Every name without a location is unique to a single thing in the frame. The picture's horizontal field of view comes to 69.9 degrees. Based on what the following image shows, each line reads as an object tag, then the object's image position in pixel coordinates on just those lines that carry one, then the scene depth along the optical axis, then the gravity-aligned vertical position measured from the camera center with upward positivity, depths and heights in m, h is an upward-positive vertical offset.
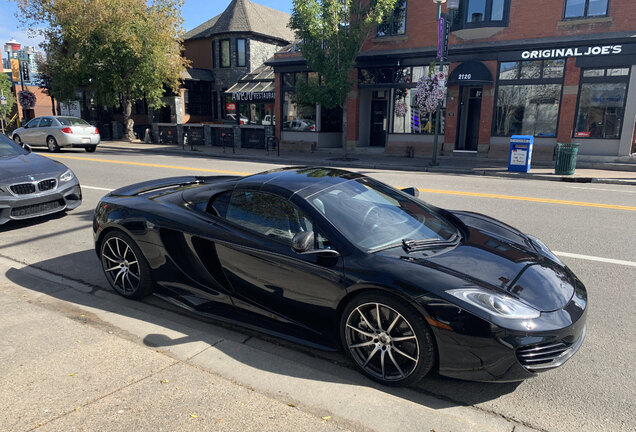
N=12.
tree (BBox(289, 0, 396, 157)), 18.48 +3.55
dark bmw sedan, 7.04 -1.09
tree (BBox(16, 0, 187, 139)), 25.39 +4.17
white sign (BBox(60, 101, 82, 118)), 37.10 +0.66
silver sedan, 20.98 -0.72
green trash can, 14.81 -0.97
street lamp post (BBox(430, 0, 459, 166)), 17.30 +3.04
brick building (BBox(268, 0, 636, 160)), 17.34 +2.06
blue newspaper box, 15.69 -0.87
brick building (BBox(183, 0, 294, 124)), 34.72 +5.35
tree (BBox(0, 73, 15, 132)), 41.81 +2.48
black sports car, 2.97 -1.12
